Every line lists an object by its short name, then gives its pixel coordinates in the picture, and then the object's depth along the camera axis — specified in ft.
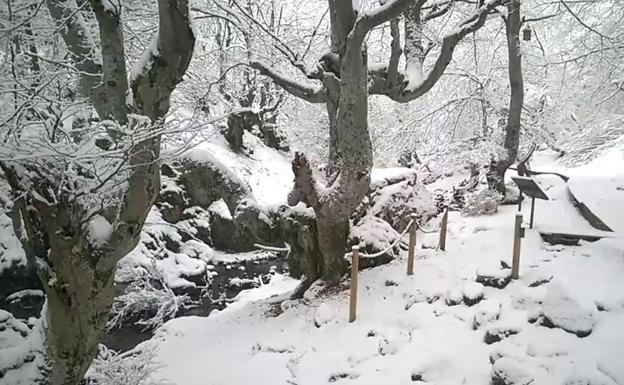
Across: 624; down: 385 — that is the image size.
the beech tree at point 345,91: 22.91
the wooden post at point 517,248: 19.61
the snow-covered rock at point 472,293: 19.72
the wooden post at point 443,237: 25.50
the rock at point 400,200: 28.94
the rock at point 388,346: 18.75
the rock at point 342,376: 17.87
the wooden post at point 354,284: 20.59
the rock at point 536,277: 19.30
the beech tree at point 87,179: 10.34
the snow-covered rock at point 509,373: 14.82
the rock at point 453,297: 20.38
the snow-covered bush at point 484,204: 30.78
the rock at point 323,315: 21.93
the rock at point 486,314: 18.34
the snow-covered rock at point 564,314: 16.01
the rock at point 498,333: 17.24
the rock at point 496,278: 19.93
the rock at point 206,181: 29.32
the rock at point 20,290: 27.55
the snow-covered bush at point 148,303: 28.32
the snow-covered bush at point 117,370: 15.17
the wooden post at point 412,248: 23.22
